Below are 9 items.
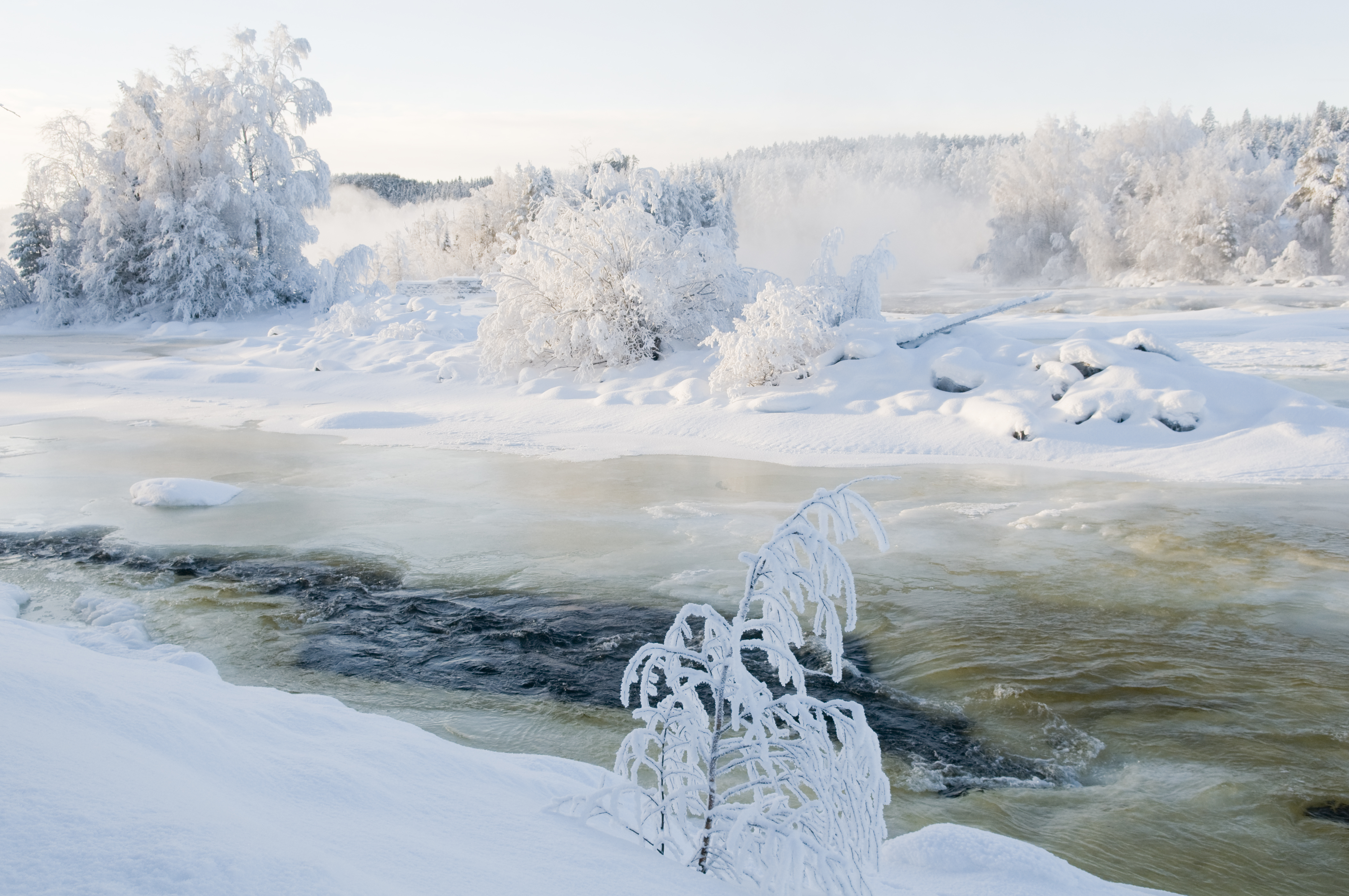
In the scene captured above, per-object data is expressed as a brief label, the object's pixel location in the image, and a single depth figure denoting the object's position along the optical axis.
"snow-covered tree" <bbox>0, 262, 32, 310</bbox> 36.47
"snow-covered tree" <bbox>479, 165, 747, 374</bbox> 17.77
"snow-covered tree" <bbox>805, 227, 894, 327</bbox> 17.92
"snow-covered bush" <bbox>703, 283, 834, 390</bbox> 15.33
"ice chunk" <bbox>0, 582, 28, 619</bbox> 6.54
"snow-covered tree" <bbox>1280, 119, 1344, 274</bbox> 42.47
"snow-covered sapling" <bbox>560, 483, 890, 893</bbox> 2.62
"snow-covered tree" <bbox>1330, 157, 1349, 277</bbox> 41.84
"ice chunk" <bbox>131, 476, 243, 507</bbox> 10.15
